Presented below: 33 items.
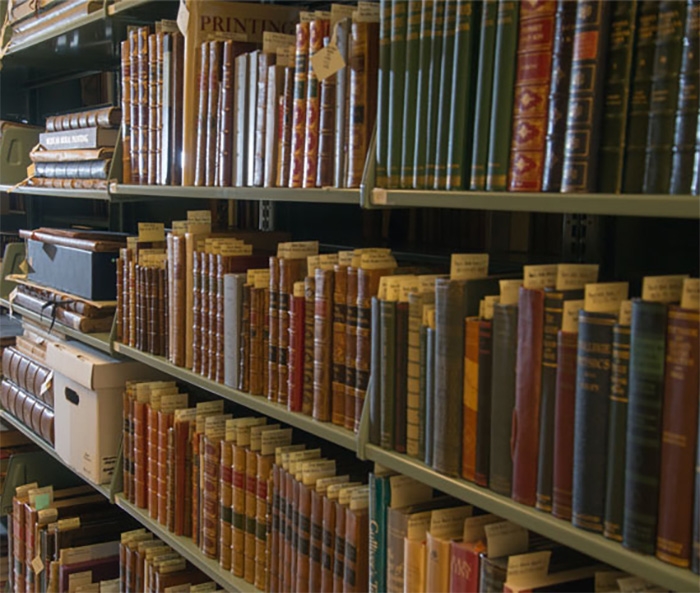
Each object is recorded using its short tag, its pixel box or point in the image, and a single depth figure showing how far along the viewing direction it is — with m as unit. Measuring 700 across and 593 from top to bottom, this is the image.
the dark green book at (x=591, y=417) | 1.04
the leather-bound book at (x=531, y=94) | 1.12
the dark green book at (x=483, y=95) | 1.18
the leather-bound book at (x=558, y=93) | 1.09
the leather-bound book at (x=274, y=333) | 1.63
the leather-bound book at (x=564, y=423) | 1.08
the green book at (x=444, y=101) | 1.24
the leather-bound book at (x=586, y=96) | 1.06
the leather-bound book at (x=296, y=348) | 1.58
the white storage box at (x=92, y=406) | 2.26
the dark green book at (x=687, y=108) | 0.98
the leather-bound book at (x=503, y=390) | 1.16
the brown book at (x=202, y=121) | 1.83
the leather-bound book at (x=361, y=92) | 1.42
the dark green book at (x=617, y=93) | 1.05
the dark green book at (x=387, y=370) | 1.35
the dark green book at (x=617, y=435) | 1.02
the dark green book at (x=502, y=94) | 1.15
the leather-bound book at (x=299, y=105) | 1.54
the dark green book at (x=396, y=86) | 1.31
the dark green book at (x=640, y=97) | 1.03
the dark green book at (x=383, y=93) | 1.33
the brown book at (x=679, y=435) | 0.96
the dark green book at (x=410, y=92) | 1.29
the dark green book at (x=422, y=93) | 1.27
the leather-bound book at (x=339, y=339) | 1.47
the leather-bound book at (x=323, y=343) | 1.50
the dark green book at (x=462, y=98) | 1.22
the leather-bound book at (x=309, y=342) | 1.55
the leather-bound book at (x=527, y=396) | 1.12
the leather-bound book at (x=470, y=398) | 1.22
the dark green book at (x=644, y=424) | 0.98
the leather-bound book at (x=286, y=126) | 1.61
